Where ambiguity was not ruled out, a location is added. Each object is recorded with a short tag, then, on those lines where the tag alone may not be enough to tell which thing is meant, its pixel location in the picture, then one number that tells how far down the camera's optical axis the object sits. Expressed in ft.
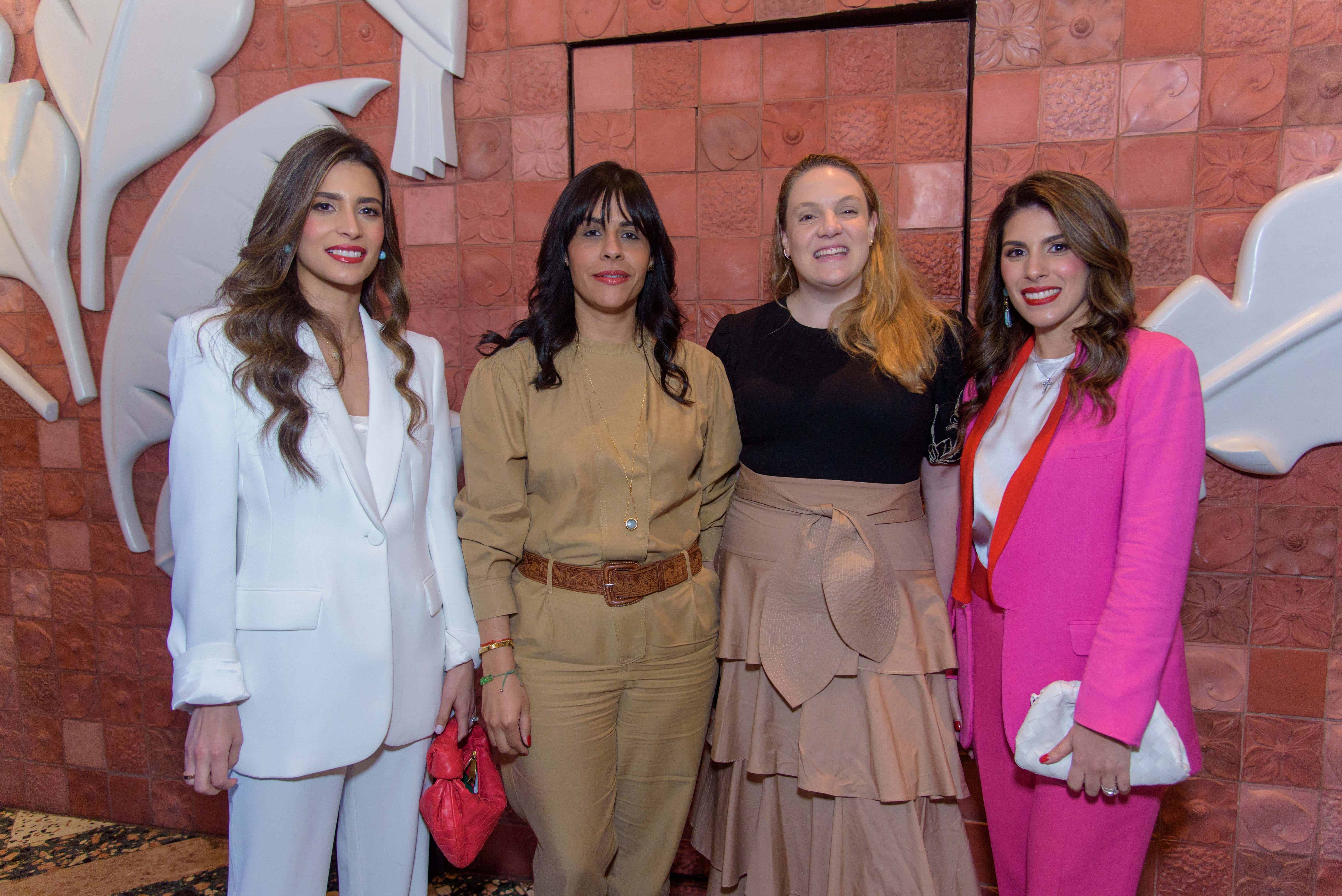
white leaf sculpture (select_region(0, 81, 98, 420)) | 8.28
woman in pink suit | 4.75
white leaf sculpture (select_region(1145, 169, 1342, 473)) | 6.30
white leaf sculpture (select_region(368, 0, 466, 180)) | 7.48
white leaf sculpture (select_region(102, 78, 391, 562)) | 7.82
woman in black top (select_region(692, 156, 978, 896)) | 5.60
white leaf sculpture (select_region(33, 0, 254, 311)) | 7.98
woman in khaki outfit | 5.62
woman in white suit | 4.72
